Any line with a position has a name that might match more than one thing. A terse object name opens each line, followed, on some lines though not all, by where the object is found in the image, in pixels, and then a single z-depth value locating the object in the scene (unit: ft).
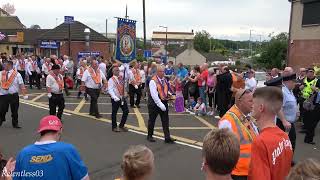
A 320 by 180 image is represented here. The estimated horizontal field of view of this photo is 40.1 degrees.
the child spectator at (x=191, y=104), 55.46
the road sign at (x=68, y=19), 81.31
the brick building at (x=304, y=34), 106.52
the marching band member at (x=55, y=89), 41.37
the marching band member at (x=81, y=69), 64.48
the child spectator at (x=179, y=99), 53.93
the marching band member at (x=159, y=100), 34.06
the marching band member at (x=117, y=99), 39.73
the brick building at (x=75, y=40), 163.12
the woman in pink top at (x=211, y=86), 51.93
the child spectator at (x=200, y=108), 51.57
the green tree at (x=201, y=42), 408.05
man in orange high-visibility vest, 14.65
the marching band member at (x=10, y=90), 40.09
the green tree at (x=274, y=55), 182.19
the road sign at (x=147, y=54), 104.02
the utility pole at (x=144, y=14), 95.91
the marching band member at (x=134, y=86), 57.30
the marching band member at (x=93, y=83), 47.83
